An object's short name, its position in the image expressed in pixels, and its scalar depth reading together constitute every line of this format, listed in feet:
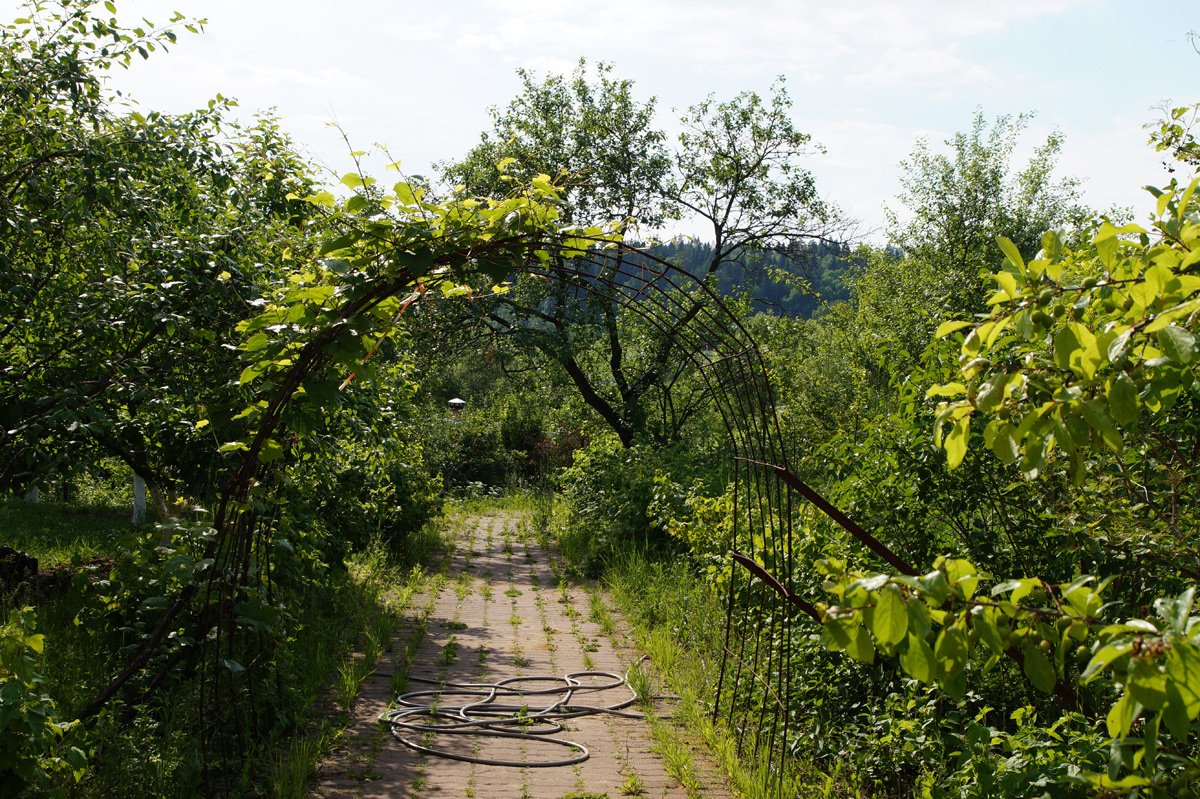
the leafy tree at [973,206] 70.74
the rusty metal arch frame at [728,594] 9.96
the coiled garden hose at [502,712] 14.99
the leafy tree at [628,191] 40.65
